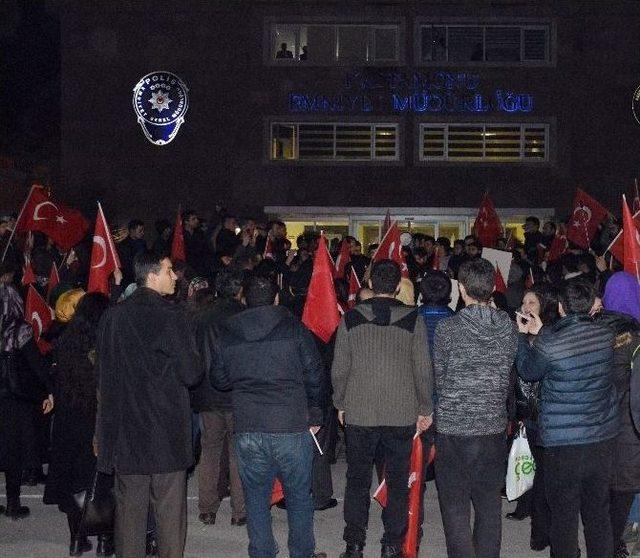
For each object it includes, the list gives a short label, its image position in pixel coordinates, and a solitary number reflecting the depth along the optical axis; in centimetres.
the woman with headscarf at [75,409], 741
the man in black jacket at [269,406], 678
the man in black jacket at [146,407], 644
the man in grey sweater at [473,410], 655
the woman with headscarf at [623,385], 716
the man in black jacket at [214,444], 842
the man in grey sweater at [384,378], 730
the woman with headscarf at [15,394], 861
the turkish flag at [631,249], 802
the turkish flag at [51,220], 1391
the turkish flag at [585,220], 1678
